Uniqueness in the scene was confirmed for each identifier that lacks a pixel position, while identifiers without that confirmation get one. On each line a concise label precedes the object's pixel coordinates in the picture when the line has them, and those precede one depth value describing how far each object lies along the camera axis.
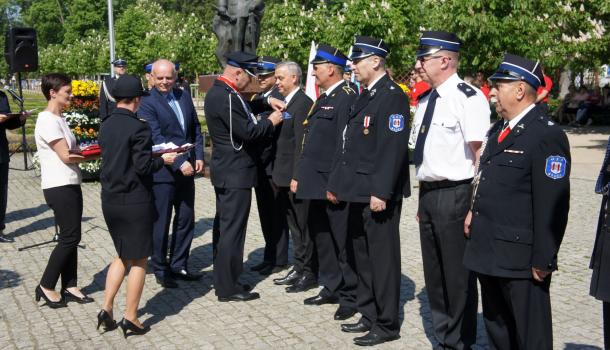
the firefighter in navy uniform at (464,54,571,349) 3.60
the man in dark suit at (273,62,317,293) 6.64
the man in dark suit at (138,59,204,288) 6.71
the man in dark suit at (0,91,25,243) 8.43
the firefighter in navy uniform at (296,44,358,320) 5.77
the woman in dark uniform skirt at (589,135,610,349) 3.77
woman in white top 5.98
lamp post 24.99
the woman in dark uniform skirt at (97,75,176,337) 5.12
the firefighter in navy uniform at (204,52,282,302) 6.04
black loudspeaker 14.79
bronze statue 12.90
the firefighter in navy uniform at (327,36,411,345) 4.83
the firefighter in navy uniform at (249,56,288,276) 7.16
